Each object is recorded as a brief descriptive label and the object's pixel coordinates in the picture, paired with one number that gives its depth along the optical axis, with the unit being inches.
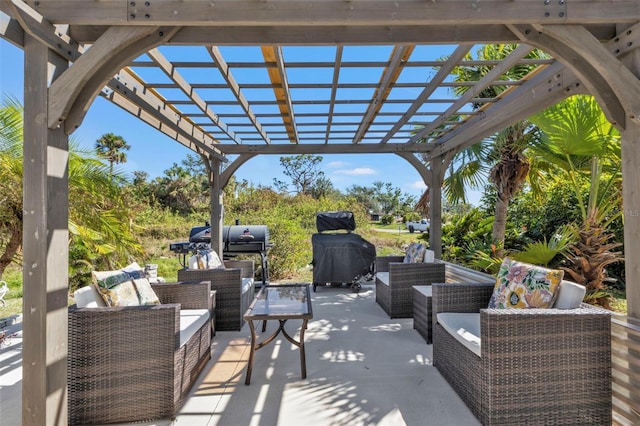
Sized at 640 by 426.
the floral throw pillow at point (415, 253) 188.4
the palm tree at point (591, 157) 124.7
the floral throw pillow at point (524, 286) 93.1
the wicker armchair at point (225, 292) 151.5
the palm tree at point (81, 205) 127.2
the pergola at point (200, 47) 77.0
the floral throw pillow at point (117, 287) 95.1
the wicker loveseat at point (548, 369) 81.3
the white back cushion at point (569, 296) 89.0
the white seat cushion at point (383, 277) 183.1
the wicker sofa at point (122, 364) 84.2
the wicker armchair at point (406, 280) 170.2
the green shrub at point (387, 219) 936.9
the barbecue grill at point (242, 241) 247.0
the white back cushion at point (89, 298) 89.7
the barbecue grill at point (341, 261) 234.1
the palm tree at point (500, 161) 176.9
